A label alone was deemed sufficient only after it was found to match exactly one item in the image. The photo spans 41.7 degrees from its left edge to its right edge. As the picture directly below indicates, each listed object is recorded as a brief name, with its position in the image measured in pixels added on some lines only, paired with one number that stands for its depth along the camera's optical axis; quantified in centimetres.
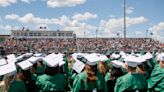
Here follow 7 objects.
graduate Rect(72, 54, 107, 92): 446
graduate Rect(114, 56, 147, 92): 448
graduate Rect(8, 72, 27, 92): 409
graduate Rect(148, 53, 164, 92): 467
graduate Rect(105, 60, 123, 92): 512
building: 4570
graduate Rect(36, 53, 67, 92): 451
